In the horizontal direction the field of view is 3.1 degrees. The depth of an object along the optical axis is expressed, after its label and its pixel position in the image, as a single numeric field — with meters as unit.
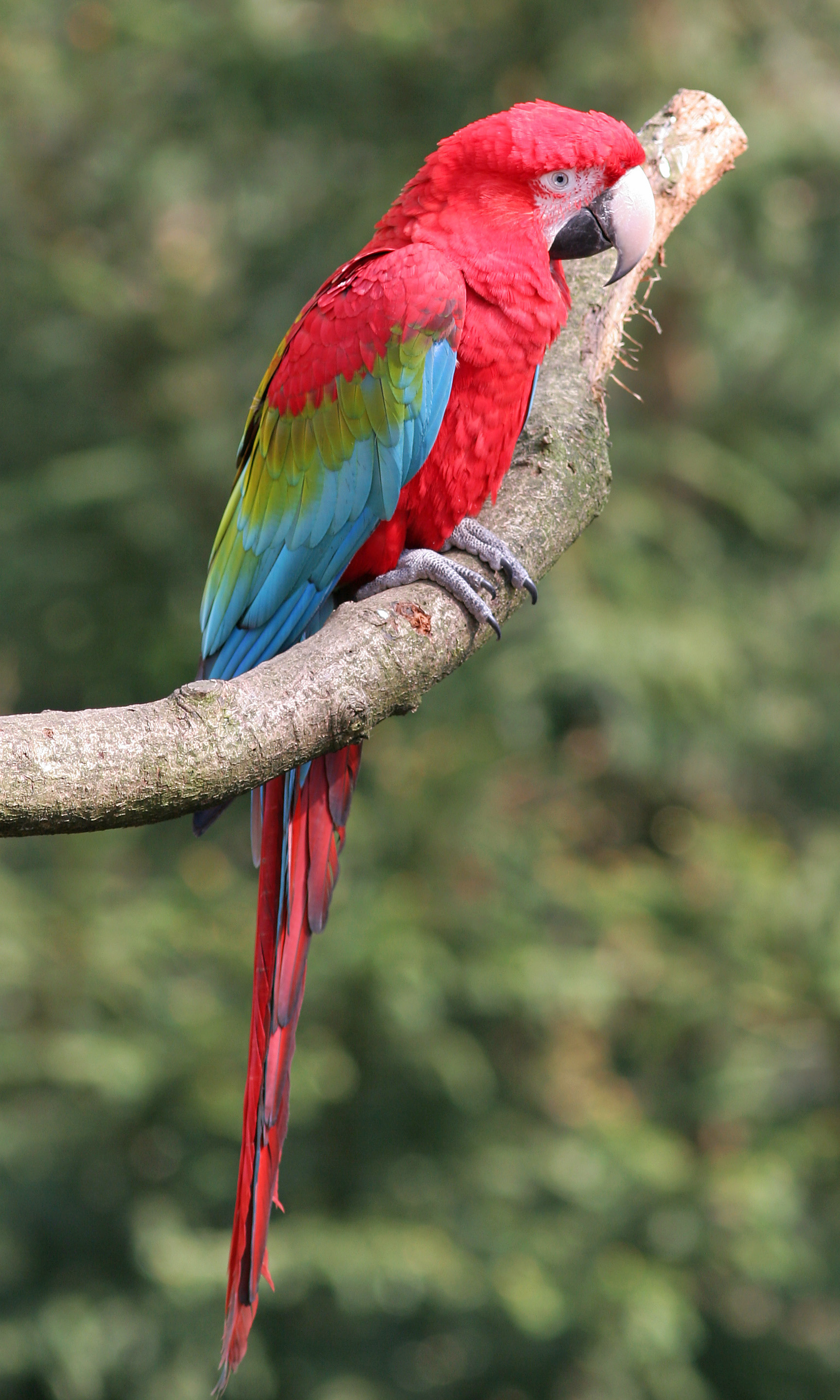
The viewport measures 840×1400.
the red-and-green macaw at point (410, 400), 9.34
